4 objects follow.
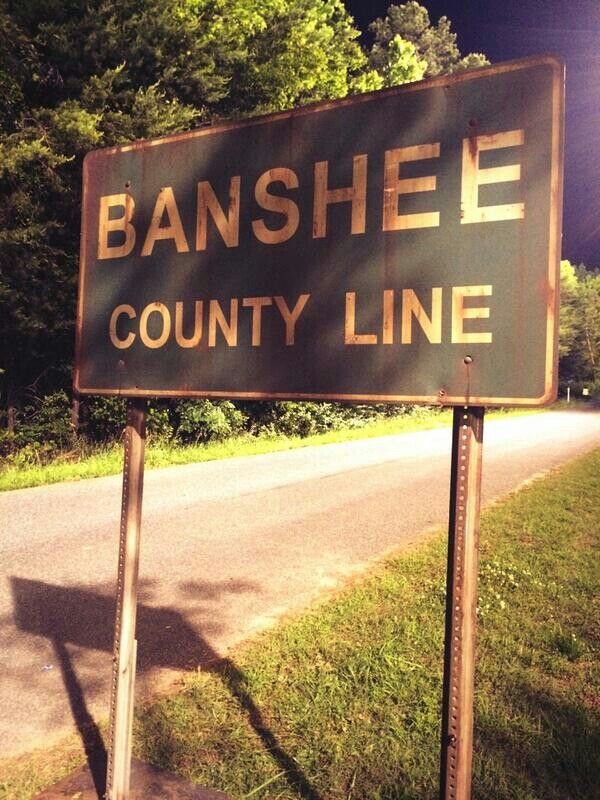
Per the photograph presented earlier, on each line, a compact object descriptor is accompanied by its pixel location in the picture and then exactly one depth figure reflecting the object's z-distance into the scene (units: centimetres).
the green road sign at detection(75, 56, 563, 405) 157
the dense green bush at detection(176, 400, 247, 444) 1513
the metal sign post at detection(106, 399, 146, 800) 210
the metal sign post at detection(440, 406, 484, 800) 164
